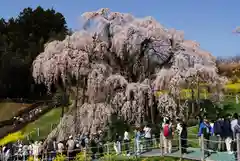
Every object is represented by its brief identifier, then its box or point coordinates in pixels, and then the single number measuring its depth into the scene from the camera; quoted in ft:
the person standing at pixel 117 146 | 72.84
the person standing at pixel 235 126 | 55.31
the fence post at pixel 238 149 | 47.50
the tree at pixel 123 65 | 92.99
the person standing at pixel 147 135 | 72.31
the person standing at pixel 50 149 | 76.48
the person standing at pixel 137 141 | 69.87
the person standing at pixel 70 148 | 71.97
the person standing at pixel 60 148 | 73.67
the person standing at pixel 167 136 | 64.44
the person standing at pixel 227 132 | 57.52
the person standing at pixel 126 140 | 73.59
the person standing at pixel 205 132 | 59.23
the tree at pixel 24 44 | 203.82
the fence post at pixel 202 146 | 55.06
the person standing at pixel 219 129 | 57.98
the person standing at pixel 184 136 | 63.52
